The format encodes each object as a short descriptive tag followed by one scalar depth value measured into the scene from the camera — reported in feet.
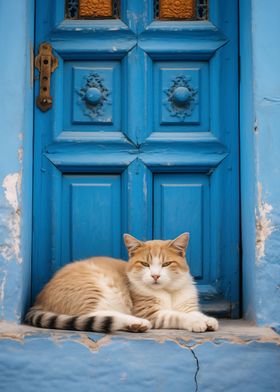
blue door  13.98
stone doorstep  11.30
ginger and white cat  11.82
